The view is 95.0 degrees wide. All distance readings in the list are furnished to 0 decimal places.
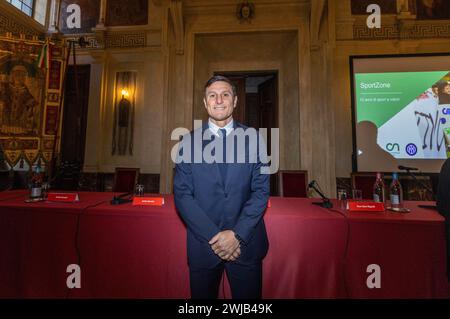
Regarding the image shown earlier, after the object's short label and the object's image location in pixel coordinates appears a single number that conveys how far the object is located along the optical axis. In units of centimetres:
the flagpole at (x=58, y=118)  482
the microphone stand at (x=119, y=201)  188
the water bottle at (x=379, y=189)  193
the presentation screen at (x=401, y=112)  418
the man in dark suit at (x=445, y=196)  132
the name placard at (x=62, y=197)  194
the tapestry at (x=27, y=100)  460
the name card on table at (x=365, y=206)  170
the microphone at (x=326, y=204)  190
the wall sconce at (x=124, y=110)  517
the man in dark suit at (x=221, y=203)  119
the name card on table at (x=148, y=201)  191
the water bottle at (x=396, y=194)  180
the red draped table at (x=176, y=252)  147
